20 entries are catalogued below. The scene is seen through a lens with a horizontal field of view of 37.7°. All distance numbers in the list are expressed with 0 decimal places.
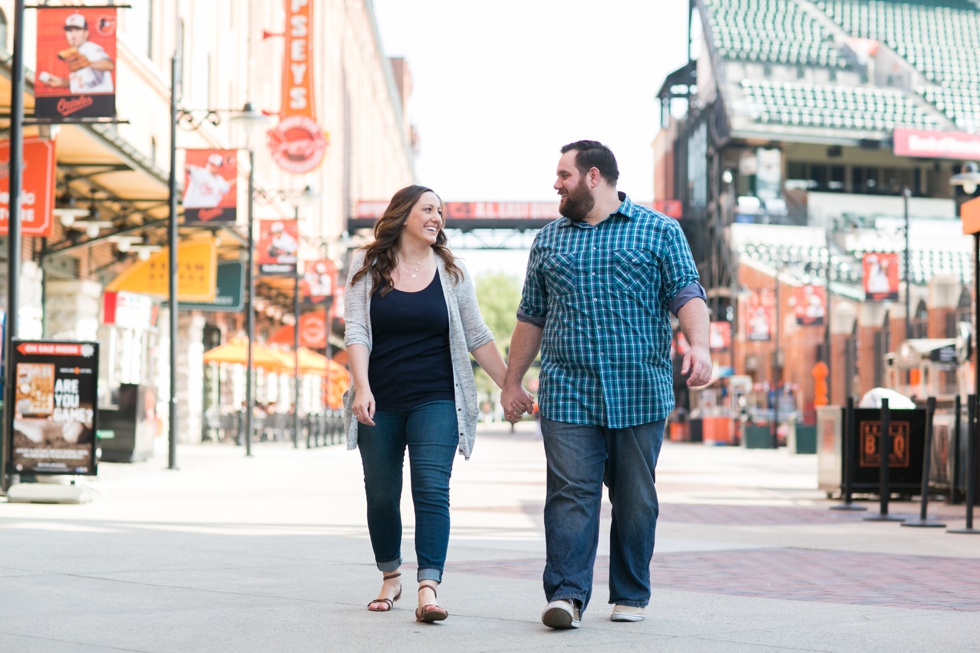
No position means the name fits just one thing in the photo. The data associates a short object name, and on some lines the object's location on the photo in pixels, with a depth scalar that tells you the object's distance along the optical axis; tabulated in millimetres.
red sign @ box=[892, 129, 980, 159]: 75625
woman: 6188
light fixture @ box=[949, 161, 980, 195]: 29875
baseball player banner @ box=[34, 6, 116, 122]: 14422
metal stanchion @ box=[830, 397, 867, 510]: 15625
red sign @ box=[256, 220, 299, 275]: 32594
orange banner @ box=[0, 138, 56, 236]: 16656
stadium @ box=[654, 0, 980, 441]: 58281
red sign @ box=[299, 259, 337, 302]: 39906
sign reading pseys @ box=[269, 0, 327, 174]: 35875
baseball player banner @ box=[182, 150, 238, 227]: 22984
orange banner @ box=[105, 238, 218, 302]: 27328
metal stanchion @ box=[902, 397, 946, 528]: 11953
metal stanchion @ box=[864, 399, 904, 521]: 13586
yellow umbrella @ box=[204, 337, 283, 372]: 32375
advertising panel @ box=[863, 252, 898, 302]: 43844
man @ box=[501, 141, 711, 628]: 5863
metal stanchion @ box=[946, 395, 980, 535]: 11508
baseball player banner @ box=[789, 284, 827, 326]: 48656
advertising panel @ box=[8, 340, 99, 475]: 13617
